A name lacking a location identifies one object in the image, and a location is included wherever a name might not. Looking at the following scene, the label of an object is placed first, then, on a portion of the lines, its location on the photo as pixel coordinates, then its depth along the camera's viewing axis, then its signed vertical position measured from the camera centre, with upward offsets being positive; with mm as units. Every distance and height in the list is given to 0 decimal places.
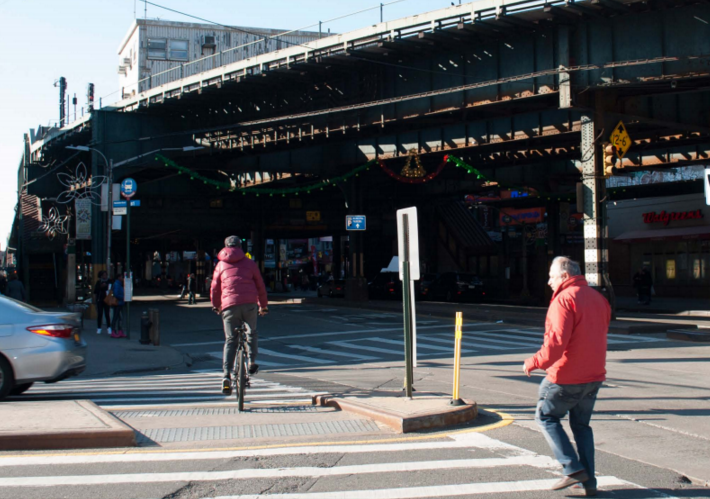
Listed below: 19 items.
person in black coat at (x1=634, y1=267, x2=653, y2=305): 36844 -1136
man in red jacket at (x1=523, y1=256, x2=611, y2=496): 5348 -734
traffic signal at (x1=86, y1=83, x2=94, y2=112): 41556 +14188
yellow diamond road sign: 24328 +4070
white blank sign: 9031 +298
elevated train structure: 23547 +5622
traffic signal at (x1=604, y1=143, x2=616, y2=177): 22480 +3142
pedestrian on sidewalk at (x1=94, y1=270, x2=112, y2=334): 22641 -791
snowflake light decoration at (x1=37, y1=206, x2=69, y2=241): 36344 +2521
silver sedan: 9719 -1006
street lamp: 24797 +2446
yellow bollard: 8539 -1234
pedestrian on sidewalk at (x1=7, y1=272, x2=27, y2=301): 19547 -445
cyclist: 8945 -336
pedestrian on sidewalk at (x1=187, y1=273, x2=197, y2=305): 41875 -1069
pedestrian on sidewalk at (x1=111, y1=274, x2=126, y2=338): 21562 -1138
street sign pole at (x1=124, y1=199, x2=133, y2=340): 21653 -241
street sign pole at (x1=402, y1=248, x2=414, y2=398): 8859 -721
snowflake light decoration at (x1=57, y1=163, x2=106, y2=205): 31356 +3685
